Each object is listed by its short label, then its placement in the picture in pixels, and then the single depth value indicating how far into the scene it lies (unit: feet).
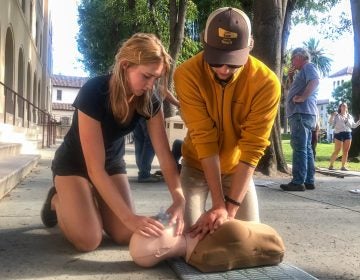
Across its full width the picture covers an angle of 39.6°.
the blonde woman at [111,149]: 10.16
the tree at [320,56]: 350.13
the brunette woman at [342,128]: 39.22
